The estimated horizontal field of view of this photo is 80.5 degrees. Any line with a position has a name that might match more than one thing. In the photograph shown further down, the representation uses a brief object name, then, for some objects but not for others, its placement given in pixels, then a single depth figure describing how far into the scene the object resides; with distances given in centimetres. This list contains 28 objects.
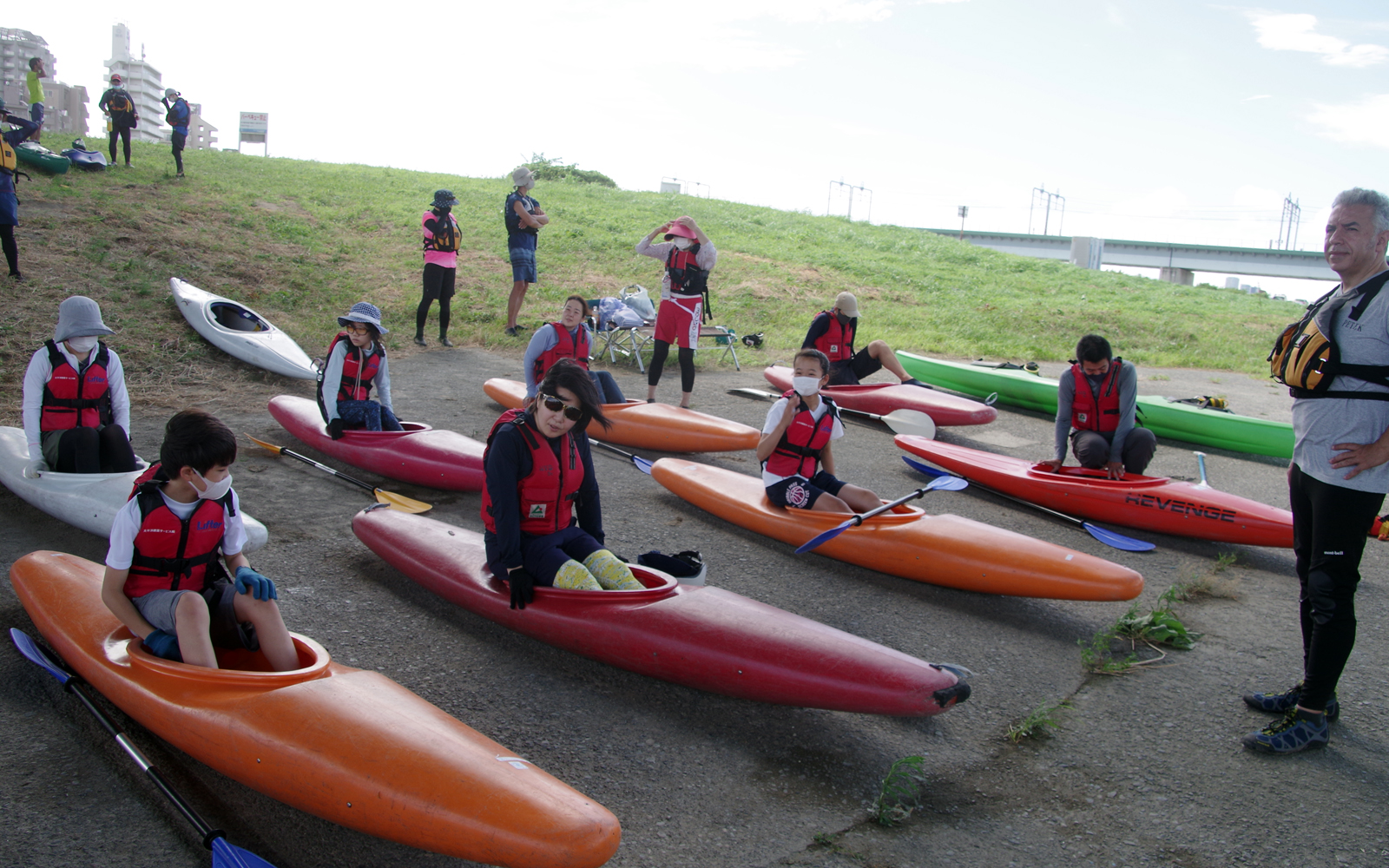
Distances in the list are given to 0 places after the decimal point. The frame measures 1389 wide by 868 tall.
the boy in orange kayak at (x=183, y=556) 243
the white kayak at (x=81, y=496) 398
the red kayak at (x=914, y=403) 714
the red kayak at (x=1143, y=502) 459
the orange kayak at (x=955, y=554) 366
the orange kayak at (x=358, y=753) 196
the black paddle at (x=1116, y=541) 444
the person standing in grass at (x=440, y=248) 826
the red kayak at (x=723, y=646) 270
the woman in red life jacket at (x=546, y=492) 304
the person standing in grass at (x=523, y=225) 864
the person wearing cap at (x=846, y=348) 713
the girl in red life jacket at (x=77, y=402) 403
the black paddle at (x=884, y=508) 379
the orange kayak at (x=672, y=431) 597
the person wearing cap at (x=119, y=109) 1240
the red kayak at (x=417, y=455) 494
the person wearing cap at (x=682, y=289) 682
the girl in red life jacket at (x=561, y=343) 582
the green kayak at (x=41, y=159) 1120
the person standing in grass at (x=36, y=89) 1126
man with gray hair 252
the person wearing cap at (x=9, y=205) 740
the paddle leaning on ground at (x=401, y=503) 447
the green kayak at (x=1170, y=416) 695
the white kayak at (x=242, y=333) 743
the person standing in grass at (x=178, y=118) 1298
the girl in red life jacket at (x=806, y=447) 423
